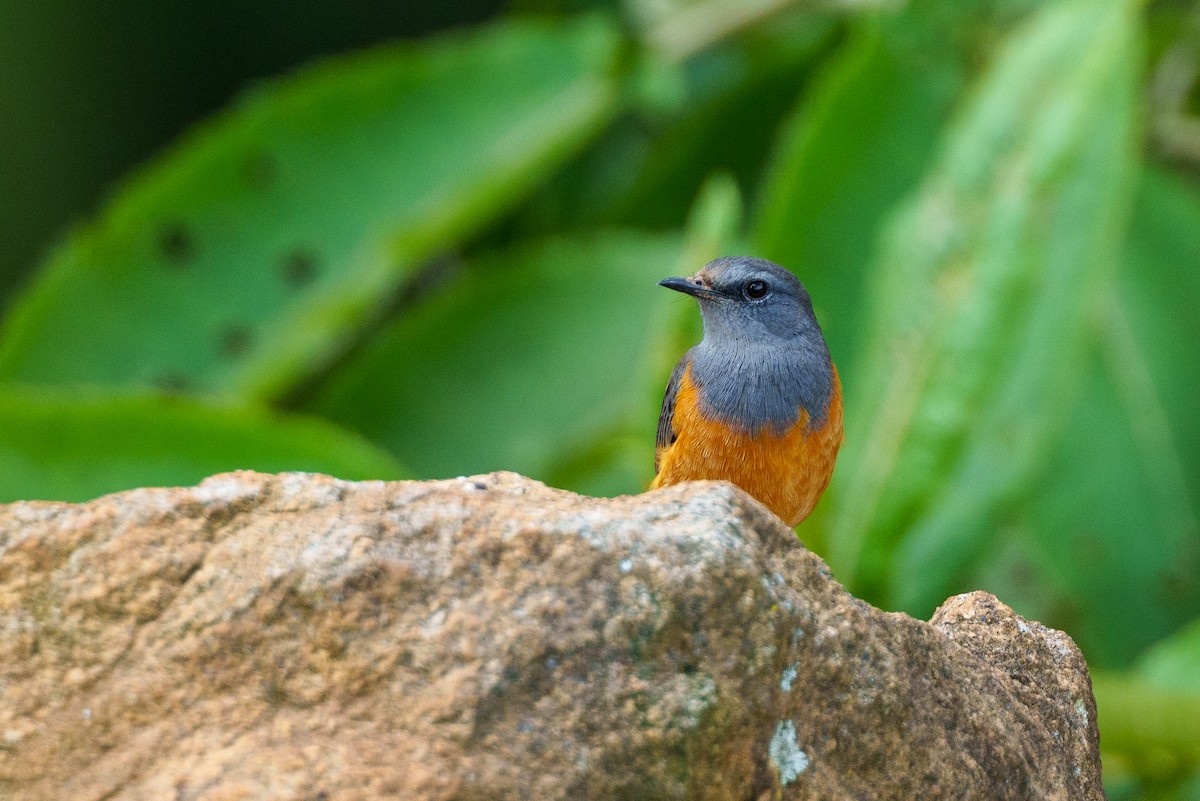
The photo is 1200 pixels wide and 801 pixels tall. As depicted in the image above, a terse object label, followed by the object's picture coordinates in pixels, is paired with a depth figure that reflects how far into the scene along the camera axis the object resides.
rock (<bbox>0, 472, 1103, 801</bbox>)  3.89
